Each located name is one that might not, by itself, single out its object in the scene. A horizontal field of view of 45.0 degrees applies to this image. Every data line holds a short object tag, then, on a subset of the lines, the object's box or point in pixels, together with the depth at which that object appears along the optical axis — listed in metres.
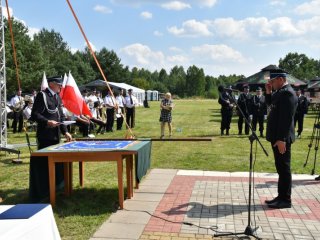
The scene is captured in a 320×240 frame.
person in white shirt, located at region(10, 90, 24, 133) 17.78
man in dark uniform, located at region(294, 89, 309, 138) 15.74
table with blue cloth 5.64
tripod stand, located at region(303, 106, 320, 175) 8.19
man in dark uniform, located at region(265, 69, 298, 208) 5.75
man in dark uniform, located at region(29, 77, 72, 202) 6.27
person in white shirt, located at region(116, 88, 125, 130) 18.69
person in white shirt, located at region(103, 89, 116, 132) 18.05
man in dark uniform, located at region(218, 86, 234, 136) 15.73
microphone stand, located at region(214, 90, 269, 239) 4.70
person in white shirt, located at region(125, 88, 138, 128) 18.83
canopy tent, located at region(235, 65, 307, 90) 21.88
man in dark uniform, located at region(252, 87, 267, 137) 15.82
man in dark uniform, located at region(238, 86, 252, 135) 15.39
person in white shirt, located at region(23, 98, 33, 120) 16.88
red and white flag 8.35
